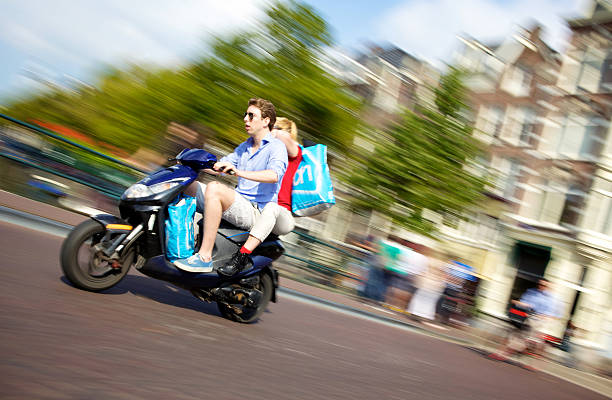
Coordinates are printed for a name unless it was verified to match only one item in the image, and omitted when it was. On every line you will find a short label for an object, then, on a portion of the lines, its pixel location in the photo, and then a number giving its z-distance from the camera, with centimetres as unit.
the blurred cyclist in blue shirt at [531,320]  1055
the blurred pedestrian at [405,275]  1235
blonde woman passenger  540
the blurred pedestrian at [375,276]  1270
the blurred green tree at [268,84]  1948
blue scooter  471
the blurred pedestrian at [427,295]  1240
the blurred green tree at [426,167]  2062
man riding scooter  515
